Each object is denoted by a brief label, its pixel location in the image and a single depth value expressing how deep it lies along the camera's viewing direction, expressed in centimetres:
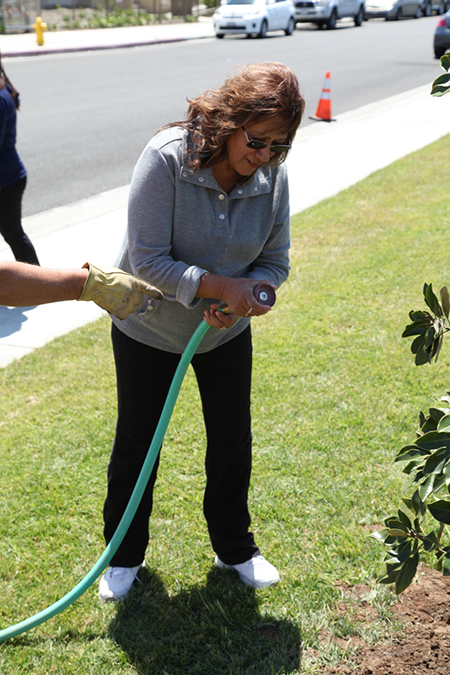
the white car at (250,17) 2501
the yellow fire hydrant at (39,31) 2120
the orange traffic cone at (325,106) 1207
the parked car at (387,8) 3350
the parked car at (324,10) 2912
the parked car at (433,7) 3678
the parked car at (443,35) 1767
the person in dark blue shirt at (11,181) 489
